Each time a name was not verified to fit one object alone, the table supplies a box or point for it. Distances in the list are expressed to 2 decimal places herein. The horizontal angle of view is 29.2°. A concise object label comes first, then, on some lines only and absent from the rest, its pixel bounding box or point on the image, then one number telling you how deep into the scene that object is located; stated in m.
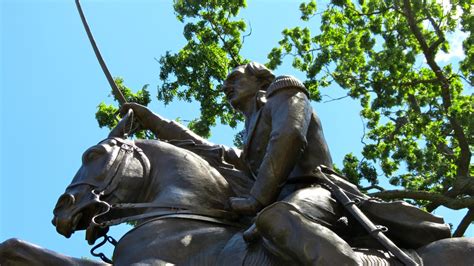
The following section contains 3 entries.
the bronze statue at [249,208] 5.54
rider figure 5.45
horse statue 5.62
